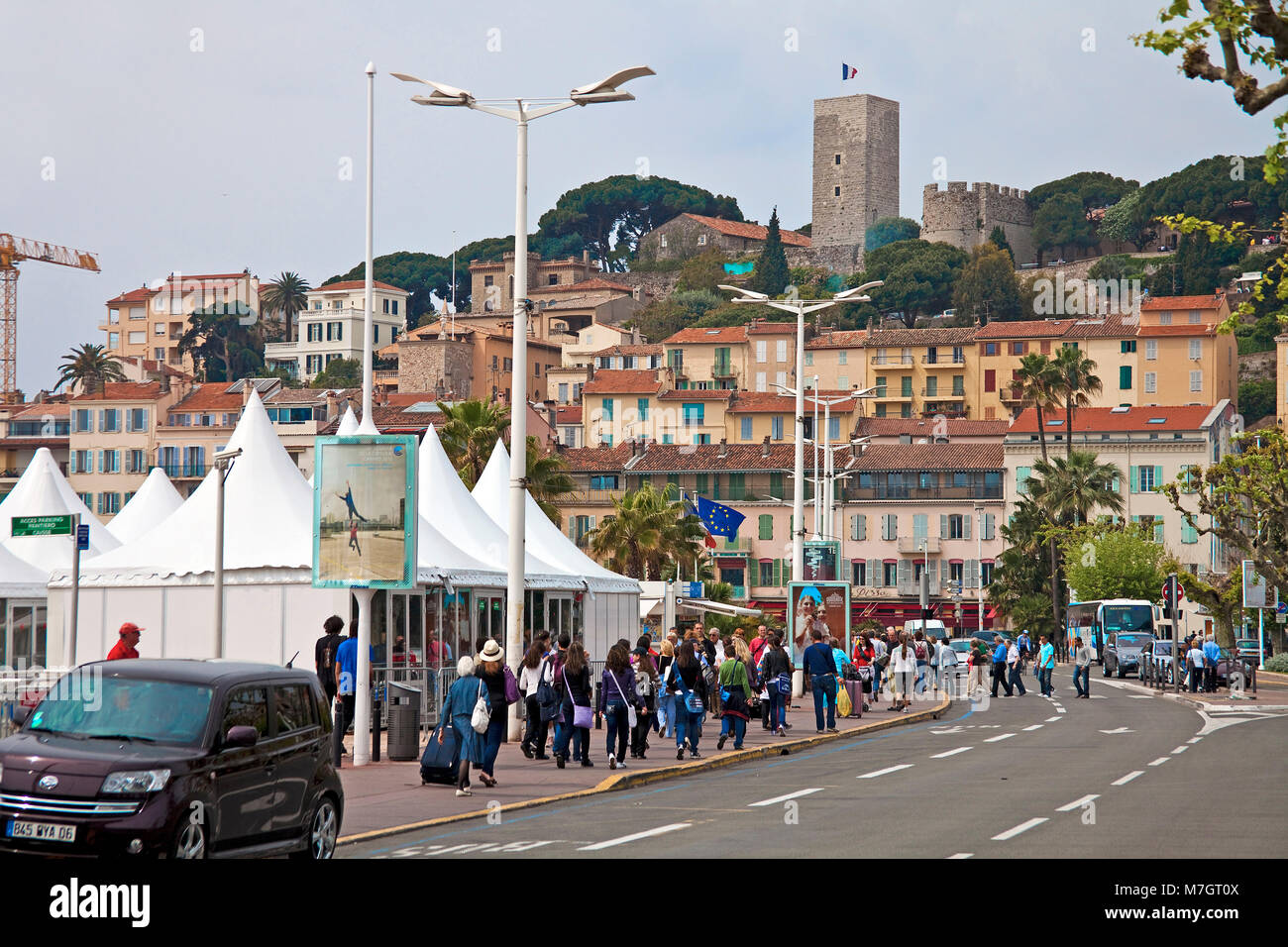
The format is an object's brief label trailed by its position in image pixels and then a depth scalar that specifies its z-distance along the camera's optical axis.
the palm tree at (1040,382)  101.50
